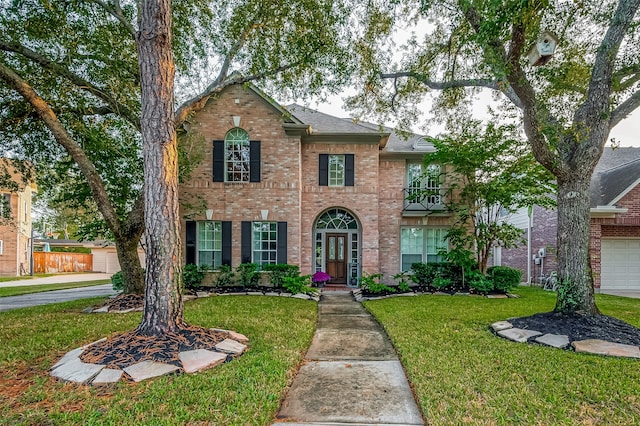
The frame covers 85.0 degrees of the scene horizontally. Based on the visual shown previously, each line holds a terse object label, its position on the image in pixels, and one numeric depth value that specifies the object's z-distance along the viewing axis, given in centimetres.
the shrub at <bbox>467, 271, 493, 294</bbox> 1052
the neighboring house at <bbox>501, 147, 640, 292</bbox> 1212
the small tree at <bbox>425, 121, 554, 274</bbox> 1023
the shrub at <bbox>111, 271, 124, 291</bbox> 1030
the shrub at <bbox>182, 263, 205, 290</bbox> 1127
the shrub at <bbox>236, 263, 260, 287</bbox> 1125
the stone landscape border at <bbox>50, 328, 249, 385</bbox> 369
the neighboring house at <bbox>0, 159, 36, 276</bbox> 2081
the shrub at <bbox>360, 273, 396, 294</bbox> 1040
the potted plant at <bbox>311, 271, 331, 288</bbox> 1181
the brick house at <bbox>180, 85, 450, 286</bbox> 1181
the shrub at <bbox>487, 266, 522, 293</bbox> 1073
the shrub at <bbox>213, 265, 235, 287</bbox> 1149
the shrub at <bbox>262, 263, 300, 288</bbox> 1121
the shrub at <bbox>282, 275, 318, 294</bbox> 1033
